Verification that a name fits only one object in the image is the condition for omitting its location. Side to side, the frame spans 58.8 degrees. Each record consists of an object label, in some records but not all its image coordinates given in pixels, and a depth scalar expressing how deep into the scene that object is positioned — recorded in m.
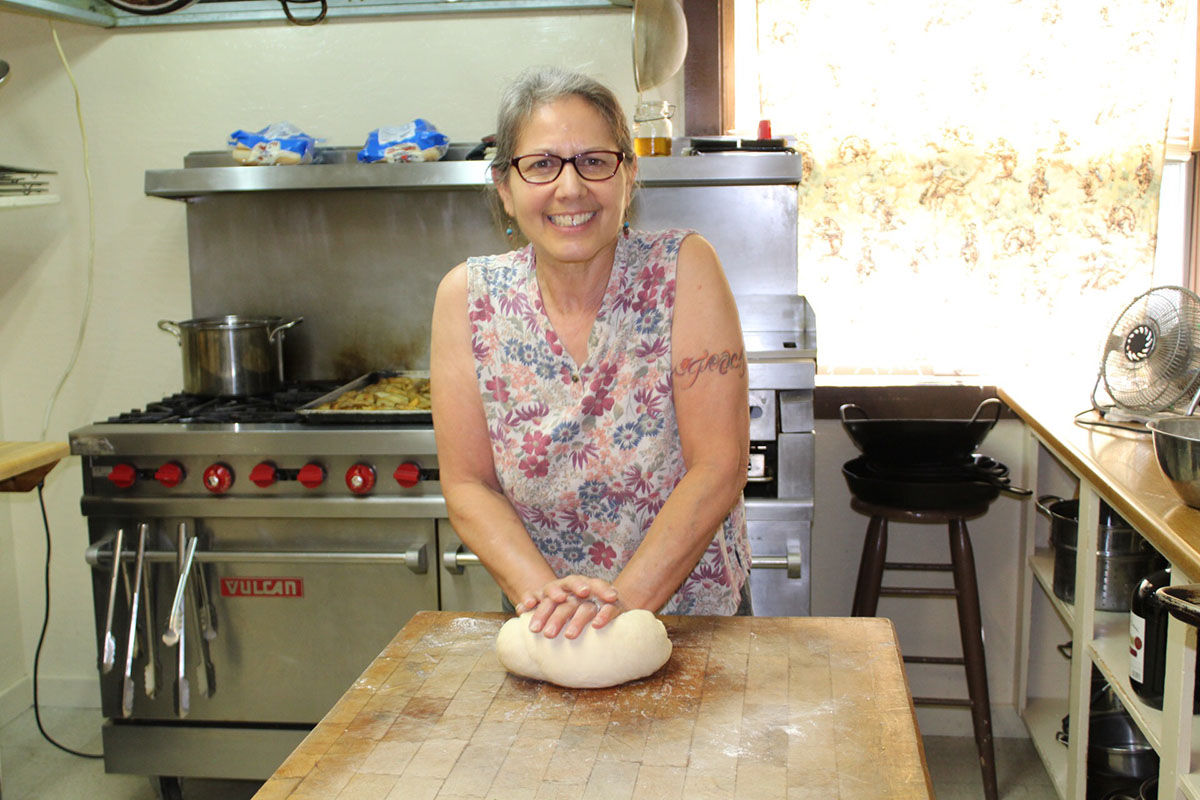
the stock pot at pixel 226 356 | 2.54
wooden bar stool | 2.44
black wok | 2.36
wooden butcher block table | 1.00
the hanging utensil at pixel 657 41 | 2.40
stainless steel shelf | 2.45
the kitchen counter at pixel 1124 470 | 1.42
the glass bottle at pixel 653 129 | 2.56
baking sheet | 2.27
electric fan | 2.08
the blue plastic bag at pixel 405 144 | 2.58
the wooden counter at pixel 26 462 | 2.04
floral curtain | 2.69
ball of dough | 1.19
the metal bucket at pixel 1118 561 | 1.97
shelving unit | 1.46
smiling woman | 1.39
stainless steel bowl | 1.49
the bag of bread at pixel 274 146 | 2.60
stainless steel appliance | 2.27
